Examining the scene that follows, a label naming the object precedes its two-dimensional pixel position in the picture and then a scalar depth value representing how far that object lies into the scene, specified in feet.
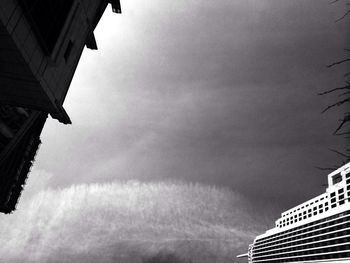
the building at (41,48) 59.36
